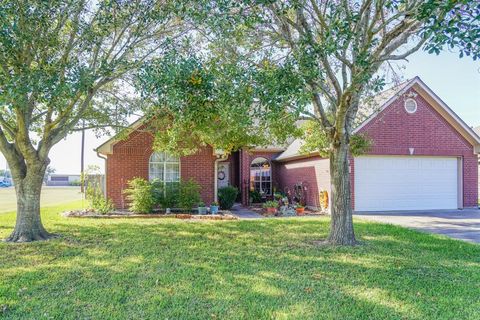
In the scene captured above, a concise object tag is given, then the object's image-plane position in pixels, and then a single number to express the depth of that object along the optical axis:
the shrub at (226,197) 17.12
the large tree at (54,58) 6.91
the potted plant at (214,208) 15.27
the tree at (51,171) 83.38
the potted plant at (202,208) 15.01
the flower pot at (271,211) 15.57
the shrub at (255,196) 20.25
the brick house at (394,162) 15.83
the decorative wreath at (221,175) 21.50
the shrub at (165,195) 15.37
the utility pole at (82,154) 33.43
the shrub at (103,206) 14.84
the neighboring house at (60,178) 79.49
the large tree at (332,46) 5.23
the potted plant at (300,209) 15.99
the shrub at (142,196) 14.62
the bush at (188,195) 15.16
